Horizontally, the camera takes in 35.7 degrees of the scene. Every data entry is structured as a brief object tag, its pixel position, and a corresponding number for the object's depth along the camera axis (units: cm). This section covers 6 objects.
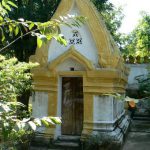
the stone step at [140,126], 948
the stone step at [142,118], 1199
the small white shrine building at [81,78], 659
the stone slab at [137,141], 713
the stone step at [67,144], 649
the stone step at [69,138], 670
